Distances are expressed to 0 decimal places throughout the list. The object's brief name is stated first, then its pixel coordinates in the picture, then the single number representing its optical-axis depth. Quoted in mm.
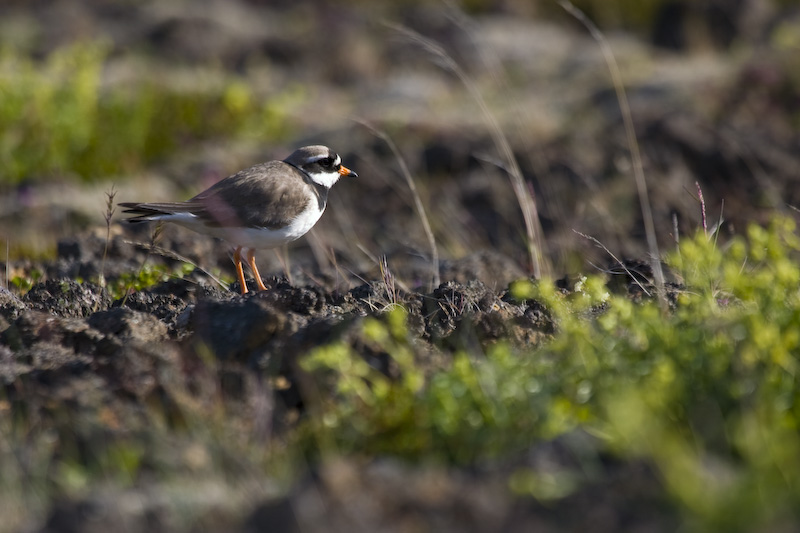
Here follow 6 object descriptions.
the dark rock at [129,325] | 9758
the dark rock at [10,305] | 10836
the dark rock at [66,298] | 11547
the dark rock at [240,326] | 9312
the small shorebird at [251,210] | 12883
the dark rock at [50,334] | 9734
